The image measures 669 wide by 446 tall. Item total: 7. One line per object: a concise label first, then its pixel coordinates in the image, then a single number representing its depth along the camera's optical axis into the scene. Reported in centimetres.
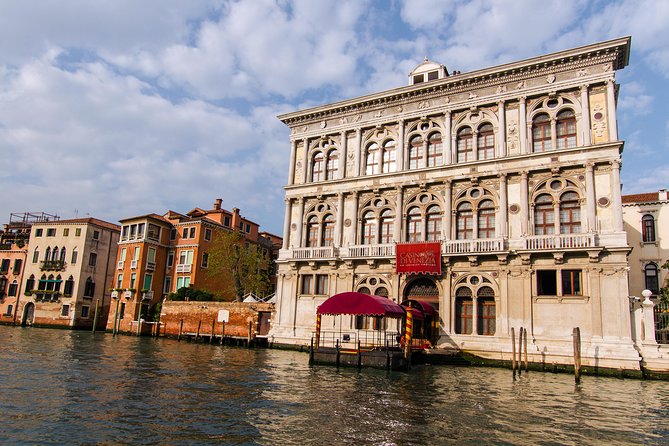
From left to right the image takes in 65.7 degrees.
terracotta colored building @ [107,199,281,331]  4184
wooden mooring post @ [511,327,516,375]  1940
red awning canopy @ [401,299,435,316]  2395
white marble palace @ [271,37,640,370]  2208
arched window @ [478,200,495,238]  2481
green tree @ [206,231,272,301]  3831
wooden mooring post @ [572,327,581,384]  1784
